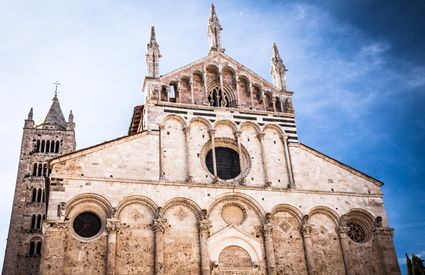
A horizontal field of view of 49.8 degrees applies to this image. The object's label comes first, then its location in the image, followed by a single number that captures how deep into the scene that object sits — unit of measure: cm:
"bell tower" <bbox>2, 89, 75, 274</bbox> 3753
